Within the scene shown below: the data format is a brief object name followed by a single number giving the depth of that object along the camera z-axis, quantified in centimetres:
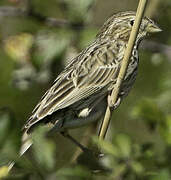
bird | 680
